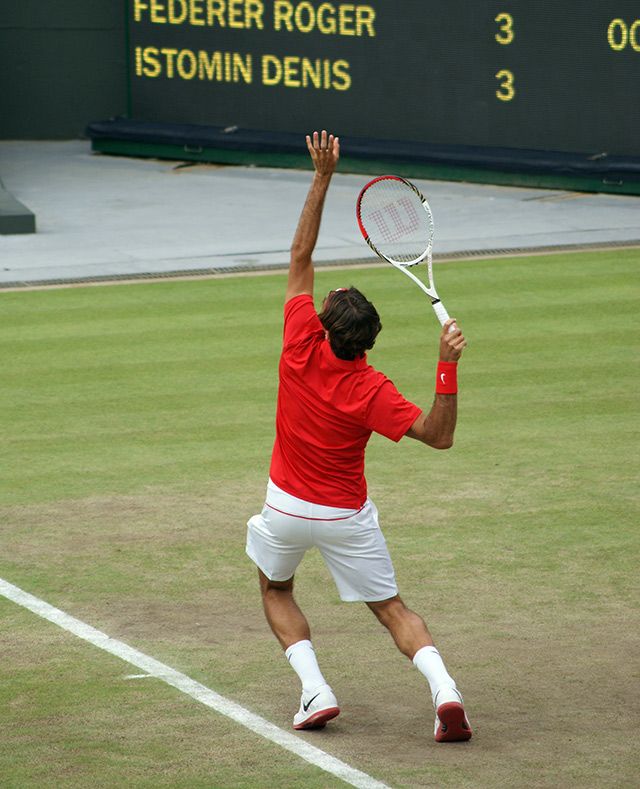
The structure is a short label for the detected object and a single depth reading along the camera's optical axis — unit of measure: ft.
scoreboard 132.46
